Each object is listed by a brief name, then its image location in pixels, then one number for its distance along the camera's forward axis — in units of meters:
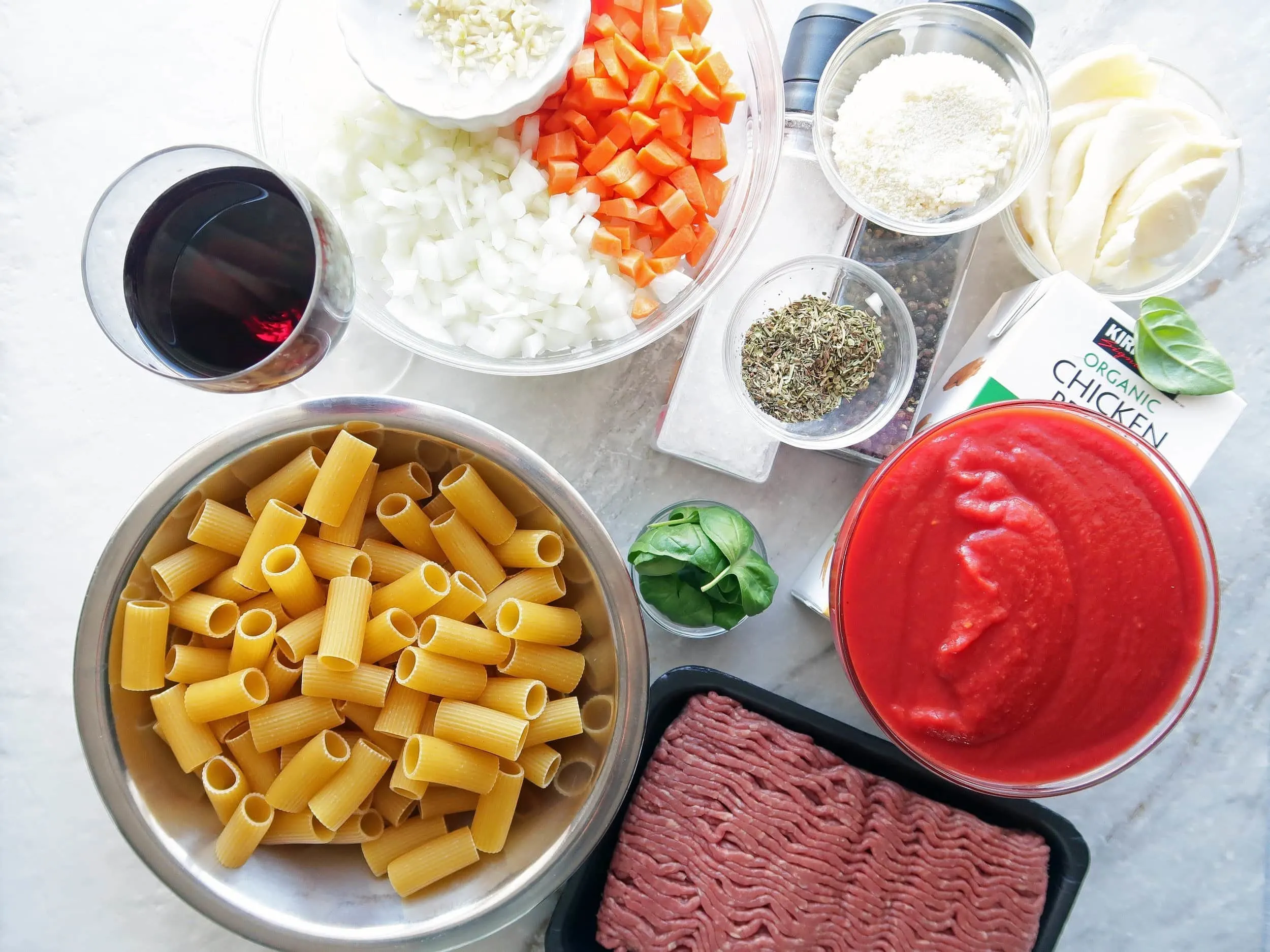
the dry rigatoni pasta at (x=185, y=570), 0.42
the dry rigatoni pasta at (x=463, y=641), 0.42
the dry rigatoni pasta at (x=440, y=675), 0.42
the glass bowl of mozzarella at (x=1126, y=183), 0.49
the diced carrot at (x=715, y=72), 0.48
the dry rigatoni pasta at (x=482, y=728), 0.41
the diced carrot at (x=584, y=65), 0.48
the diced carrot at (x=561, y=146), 0.49
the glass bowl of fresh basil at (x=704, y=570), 0.46
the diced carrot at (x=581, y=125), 0.49
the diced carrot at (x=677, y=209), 0.49
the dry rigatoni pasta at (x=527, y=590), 0.44
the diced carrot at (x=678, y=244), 0.50
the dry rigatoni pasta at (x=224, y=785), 0.41
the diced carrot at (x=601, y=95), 0.48
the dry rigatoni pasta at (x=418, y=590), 0.43
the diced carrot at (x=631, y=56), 0.48
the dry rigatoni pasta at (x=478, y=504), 0.43
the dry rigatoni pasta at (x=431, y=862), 0.42
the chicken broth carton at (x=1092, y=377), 0.45
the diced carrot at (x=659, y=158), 0.48
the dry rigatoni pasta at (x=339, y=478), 0.41
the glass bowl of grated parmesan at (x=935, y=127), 0.49
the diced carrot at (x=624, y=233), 0.49
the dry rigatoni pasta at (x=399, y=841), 0.43
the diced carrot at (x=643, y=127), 0.48
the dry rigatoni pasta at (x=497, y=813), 0.43
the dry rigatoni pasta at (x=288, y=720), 0.42
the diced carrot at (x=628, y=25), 0.49
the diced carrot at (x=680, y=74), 0.48
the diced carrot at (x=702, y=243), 0.51
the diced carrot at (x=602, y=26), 0.48
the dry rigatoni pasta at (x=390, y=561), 0.45
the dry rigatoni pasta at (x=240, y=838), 0.41
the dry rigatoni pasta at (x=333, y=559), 0.44
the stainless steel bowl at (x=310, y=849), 0.40
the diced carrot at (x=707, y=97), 0.48
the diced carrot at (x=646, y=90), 0.47
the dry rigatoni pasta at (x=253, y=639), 0.42
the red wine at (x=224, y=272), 0.44
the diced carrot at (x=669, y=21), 0.49
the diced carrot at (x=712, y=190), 0.51
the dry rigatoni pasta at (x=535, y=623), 0.42
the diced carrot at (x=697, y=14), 0.49
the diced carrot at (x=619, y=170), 0.48
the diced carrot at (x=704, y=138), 0.50
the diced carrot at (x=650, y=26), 0.48
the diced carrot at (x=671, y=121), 0.48
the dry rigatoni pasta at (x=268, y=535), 0.42
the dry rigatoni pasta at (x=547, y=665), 0.43
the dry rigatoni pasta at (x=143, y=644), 0.40
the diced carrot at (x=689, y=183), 0.50
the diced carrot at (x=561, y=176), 0.48
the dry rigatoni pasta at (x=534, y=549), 0.44
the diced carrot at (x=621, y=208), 0.49
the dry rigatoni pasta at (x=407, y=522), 0.44
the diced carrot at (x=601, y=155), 0.48
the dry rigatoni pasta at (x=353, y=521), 0.44
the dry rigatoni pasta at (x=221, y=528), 0.42
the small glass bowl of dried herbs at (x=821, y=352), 0.50
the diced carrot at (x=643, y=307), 0.51
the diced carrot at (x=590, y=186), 0.49
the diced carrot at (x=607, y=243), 0.49
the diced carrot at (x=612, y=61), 0.47
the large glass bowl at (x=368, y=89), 0.50
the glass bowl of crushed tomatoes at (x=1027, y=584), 0.40
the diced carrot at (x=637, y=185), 0.48
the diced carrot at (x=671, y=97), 0.48
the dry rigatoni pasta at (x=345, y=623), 0.41
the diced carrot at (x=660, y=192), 0.49
